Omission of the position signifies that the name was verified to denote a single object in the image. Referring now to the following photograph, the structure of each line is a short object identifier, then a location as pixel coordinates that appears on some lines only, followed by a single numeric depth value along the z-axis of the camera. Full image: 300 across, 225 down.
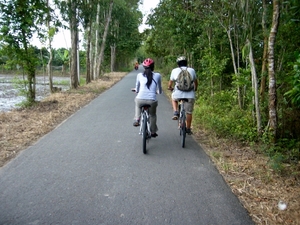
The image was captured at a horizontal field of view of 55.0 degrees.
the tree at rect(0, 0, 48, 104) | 9.50
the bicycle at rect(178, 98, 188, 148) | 6.23
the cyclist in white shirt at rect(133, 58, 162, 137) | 5.87
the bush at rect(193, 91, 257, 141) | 6.58
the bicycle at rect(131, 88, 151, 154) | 5.70
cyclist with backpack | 6.25
